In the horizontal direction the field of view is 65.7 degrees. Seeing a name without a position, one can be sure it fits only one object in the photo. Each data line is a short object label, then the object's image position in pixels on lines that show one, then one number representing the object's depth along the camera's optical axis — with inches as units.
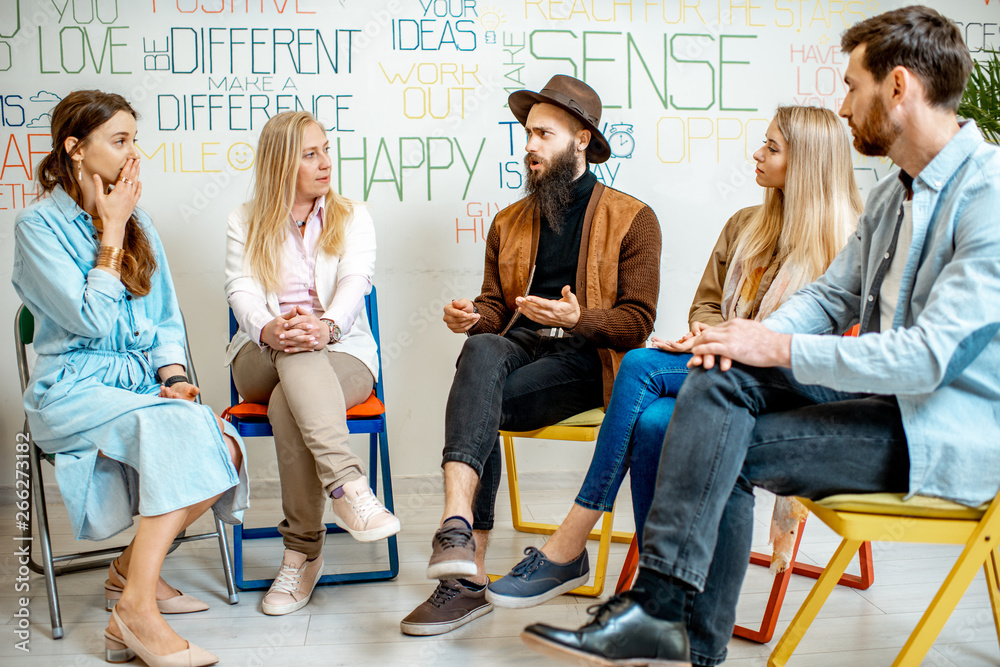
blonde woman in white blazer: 83.9
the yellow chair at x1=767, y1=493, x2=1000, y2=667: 55.9
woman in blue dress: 74.7
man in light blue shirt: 55.1
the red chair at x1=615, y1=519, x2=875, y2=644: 77.7
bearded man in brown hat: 80.8
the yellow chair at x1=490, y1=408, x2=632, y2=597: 88.9
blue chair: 90.5
